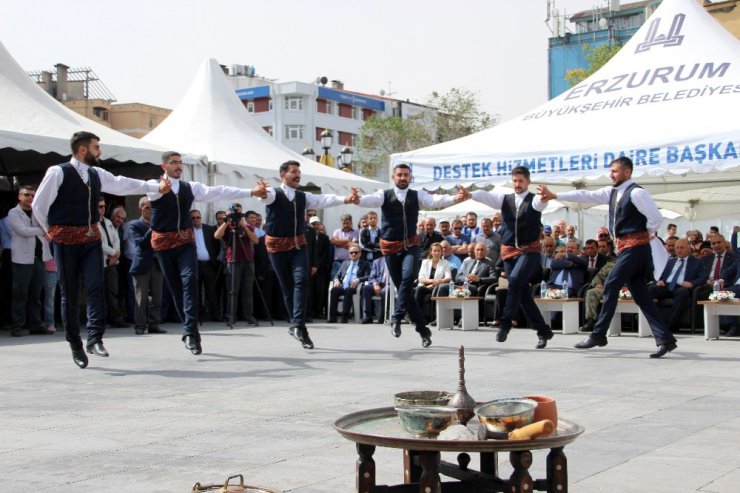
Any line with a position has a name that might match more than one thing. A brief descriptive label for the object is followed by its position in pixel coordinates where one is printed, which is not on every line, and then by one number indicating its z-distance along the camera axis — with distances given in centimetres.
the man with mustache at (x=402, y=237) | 1059
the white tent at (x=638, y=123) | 1208
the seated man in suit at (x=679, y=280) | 1309
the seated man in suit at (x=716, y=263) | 1298
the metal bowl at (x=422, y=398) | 377
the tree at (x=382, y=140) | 6191
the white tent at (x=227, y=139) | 1772
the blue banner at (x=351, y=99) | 9502
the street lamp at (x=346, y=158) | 2652
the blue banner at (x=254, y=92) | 9262
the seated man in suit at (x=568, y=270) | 1388
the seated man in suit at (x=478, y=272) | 1459
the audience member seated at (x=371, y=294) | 1552
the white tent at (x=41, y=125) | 1348
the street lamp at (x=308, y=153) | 2791
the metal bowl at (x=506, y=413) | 340
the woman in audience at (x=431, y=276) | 1491
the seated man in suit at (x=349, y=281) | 1581
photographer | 1481
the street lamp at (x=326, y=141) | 2700
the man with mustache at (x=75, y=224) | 870
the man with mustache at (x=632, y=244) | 944
